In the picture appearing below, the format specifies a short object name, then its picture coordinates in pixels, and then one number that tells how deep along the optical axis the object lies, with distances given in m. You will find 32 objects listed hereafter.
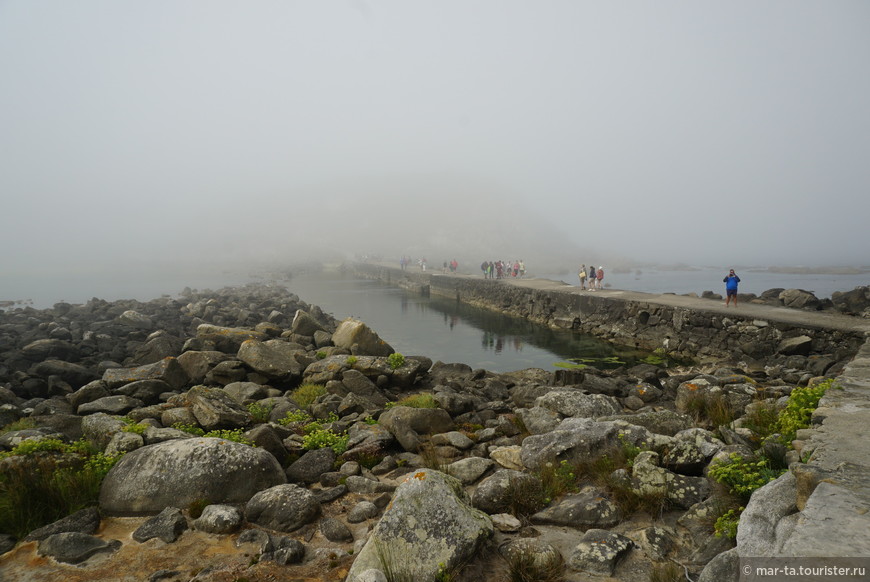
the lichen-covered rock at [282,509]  5.33
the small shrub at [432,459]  6.75
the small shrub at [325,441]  7.82
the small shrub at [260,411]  9.79
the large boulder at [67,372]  13.95
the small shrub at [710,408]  8.22
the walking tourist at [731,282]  21.60
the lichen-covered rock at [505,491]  5.43
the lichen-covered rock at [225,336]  16.45
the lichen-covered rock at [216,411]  8.22
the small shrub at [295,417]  9.61
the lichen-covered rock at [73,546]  4.61
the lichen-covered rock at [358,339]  16.66
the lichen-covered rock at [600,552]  4.11
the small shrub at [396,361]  14.13
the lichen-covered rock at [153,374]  11.90
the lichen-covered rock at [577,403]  9.52
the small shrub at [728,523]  4.01
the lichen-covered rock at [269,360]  13.19
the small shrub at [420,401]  10.49
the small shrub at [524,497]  5.35
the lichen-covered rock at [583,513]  4.99
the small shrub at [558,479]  5.68
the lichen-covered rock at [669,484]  5.15
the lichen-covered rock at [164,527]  5.01
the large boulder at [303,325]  19.59
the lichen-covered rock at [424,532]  4.09
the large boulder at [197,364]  13.12
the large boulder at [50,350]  16.60
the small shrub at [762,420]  6.62
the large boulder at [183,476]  5.64
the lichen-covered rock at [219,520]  5.12
